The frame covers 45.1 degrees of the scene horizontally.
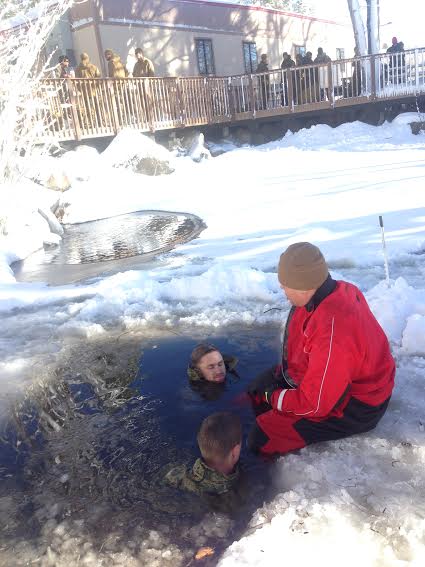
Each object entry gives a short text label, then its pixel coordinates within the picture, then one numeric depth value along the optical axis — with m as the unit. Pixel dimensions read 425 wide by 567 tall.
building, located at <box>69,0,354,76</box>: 16.81
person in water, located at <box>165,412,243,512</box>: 2.47
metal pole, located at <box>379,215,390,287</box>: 3.99
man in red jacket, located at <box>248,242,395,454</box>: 2.32
